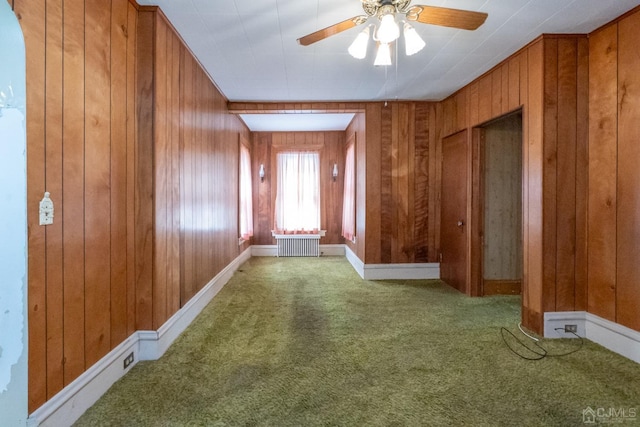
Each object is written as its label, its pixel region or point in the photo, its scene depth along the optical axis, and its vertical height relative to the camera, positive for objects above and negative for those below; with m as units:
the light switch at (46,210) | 1.37 +0.01
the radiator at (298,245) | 6.19 -0.70
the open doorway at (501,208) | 3.68 +0.04
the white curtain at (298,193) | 6.23 +0.39
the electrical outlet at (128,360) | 2.02 -1.01
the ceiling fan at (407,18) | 1.68 +1.12
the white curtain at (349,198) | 5.19 +0.25
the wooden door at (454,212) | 3.78 -0.01
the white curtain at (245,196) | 5.30 +0.30
